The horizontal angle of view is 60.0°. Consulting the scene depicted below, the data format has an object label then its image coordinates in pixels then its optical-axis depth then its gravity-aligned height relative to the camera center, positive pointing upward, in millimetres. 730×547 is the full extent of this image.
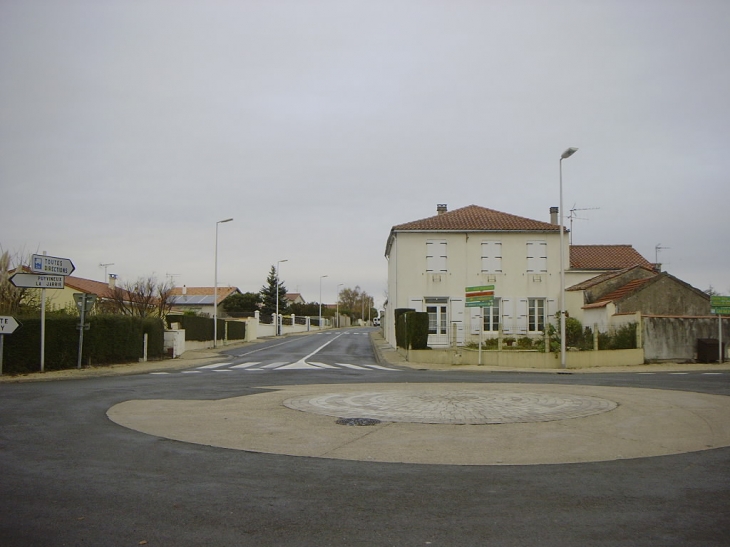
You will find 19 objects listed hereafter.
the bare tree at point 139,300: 40594 +759
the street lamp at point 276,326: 68819 -1582
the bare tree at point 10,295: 23812 +601
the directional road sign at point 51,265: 19969 +1502
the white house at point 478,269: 37719 +2570
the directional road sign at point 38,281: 19750 +961
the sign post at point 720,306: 25469 +248
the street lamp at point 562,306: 22386 +192
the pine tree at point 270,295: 83000 +2140
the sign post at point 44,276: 19922 +1130
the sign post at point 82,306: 21547 +163
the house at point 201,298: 81412 +1761
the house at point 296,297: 145762 +3310
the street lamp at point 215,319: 41109 -553
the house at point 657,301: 28312 +503
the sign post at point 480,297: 24891 +577
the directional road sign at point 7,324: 19094 -410
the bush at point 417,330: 28734 -844
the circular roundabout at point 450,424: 7949 -1755
